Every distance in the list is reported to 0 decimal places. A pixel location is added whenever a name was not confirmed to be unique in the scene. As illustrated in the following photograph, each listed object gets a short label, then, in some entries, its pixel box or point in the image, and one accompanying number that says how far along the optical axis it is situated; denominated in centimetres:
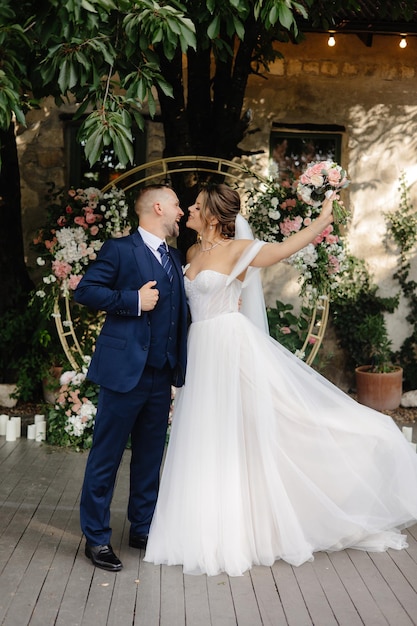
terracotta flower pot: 839
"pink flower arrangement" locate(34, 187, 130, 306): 658
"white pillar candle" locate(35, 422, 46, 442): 677
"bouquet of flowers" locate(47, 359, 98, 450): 654
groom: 409
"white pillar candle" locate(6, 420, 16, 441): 675
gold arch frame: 644
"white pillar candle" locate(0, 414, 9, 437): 698
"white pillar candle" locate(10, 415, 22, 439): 680
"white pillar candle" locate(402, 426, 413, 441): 685
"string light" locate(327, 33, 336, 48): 816
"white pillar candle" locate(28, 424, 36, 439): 682
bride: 420
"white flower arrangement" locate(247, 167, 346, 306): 667
